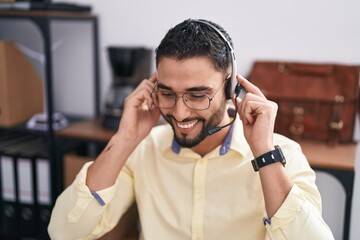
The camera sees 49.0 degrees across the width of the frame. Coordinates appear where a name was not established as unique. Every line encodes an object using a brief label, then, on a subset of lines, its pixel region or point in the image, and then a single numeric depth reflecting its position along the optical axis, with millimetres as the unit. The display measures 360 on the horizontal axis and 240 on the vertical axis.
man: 1066
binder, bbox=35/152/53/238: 1933
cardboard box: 1937
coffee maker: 1931
